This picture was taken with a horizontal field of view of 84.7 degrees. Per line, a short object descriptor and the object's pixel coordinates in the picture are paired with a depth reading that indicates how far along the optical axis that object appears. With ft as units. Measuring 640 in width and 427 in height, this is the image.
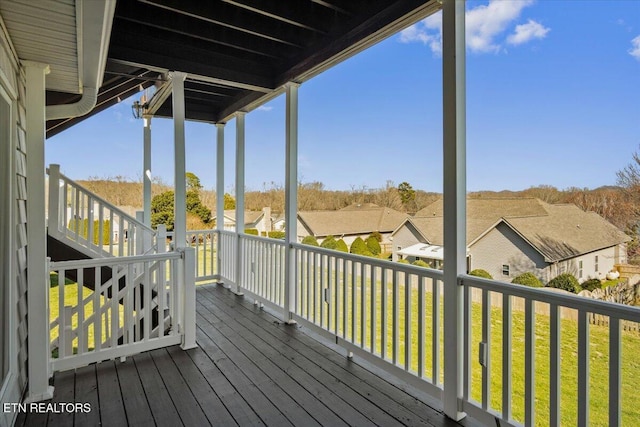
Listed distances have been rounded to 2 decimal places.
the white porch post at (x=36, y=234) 7.98
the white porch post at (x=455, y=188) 7.19
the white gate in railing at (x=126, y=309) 9.47
